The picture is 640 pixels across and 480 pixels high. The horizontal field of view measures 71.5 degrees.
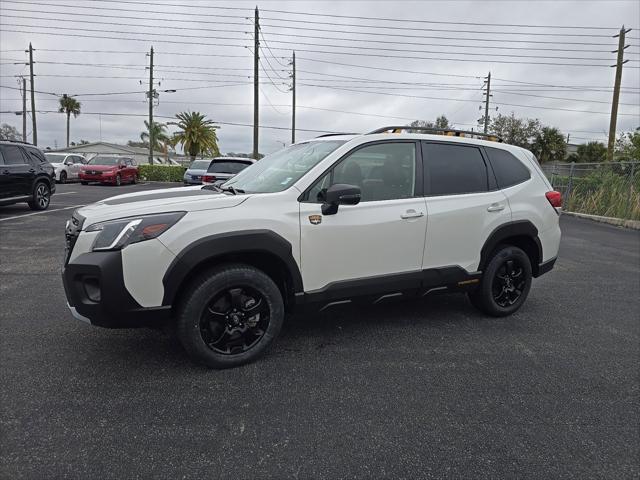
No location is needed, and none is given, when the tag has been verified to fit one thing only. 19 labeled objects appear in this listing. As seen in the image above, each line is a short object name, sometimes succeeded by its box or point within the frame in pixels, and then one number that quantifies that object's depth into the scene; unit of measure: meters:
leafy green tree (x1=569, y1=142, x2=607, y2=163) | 49.16
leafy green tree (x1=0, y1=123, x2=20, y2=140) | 58.34
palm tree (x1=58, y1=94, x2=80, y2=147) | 61.47
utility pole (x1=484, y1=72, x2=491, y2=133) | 47.14
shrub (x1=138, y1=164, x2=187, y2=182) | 30.11
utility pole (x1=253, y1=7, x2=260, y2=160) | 27.80
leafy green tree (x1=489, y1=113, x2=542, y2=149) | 49.19
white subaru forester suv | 2.91
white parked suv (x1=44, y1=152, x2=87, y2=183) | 23.33
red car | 22.17
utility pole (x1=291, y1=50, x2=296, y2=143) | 38.33
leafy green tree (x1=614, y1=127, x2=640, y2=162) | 26.55
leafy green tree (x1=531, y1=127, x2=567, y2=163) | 46.56
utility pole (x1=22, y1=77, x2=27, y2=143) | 39.34
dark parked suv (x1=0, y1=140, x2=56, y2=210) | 10.39
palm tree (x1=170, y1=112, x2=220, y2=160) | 48.12
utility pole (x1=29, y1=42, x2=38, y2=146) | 35.19
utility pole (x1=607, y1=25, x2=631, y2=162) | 22.48
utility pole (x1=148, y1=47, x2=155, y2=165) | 34.31
